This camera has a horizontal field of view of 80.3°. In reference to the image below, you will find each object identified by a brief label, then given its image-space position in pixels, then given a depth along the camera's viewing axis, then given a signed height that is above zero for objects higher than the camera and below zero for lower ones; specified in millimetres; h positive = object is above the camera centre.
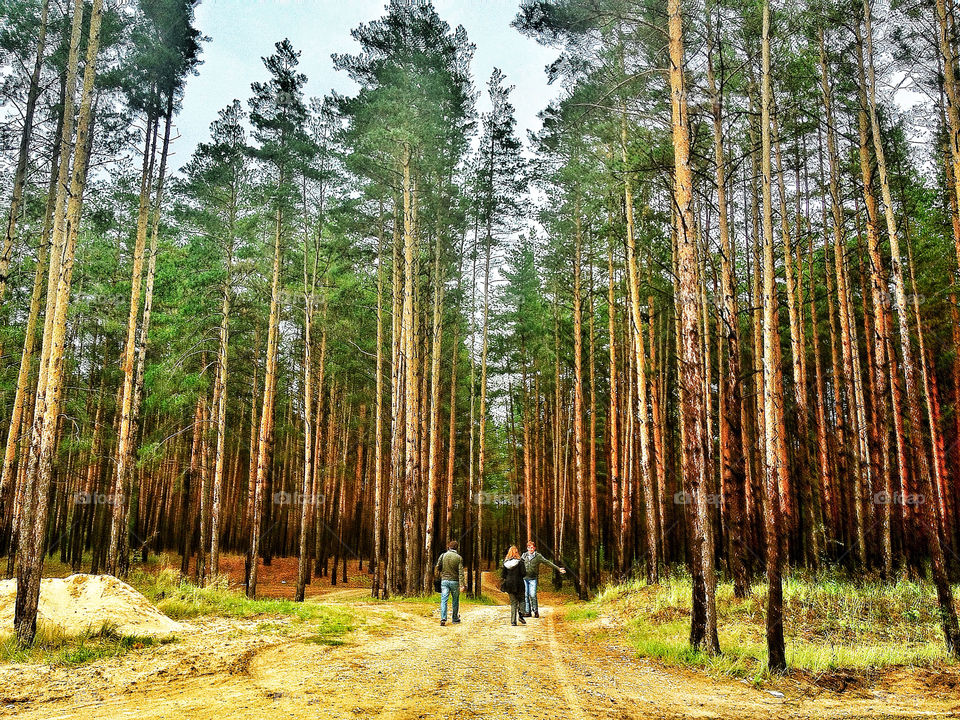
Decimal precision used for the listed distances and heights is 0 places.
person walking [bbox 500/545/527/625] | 11219 -2241
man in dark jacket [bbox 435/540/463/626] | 11031 -2054
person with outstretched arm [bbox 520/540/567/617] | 12930 -2418
